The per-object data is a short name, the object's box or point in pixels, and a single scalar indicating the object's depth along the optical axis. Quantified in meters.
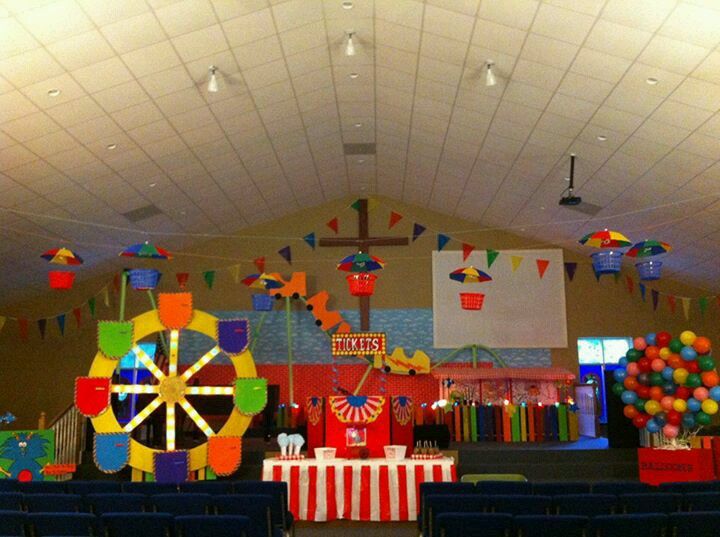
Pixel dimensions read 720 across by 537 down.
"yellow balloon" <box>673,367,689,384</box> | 11.00
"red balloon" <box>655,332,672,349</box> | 11.44
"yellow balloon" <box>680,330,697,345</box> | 11.09
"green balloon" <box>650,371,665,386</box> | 11.34
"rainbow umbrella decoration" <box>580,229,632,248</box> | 9.52
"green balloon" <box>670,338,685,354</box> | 11.19
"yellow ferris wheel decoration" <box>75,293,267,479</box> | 10.36
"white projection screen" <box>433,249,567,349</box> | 16.56
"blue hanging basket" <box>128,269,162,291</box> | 12.08
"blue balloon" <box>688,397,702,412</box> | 10.79
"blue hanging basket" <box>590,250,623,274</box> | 11.14
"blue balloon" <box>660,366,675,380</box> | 11.21
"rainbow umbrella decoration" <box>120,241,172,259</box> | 10.45
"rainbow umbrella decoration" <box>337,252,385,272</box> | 11.34
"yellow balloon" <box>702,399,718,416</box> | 10.64
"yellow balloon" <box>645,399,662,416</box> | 11.26
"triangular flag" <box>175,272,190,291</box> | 16.30
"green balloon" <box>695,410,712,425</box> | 10.78
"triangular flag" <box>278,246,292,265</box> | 16.81
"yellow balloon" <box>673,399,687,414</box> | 10.90
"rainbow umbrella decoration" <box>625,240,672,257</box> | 10.20
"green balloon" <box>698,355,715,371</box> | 10.89
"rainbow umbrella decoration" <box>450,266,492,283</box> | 11.97
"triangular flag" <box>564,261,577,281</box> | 15.65
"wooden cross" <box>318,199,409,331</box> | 16.73
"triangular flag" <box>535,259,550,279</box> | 15.23
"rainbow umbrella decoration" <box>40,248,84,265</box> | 10.31
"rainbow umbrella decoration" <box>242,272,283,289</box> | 14.64
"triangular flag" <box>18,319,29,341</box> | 15.61
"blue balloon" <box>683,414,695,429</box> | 10.94
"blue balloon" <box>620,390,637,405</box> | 11.57
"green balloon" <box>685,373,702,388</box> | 10.88
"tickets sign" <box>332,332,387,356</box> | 15.81
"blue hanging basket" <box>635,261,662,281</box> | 12.10
